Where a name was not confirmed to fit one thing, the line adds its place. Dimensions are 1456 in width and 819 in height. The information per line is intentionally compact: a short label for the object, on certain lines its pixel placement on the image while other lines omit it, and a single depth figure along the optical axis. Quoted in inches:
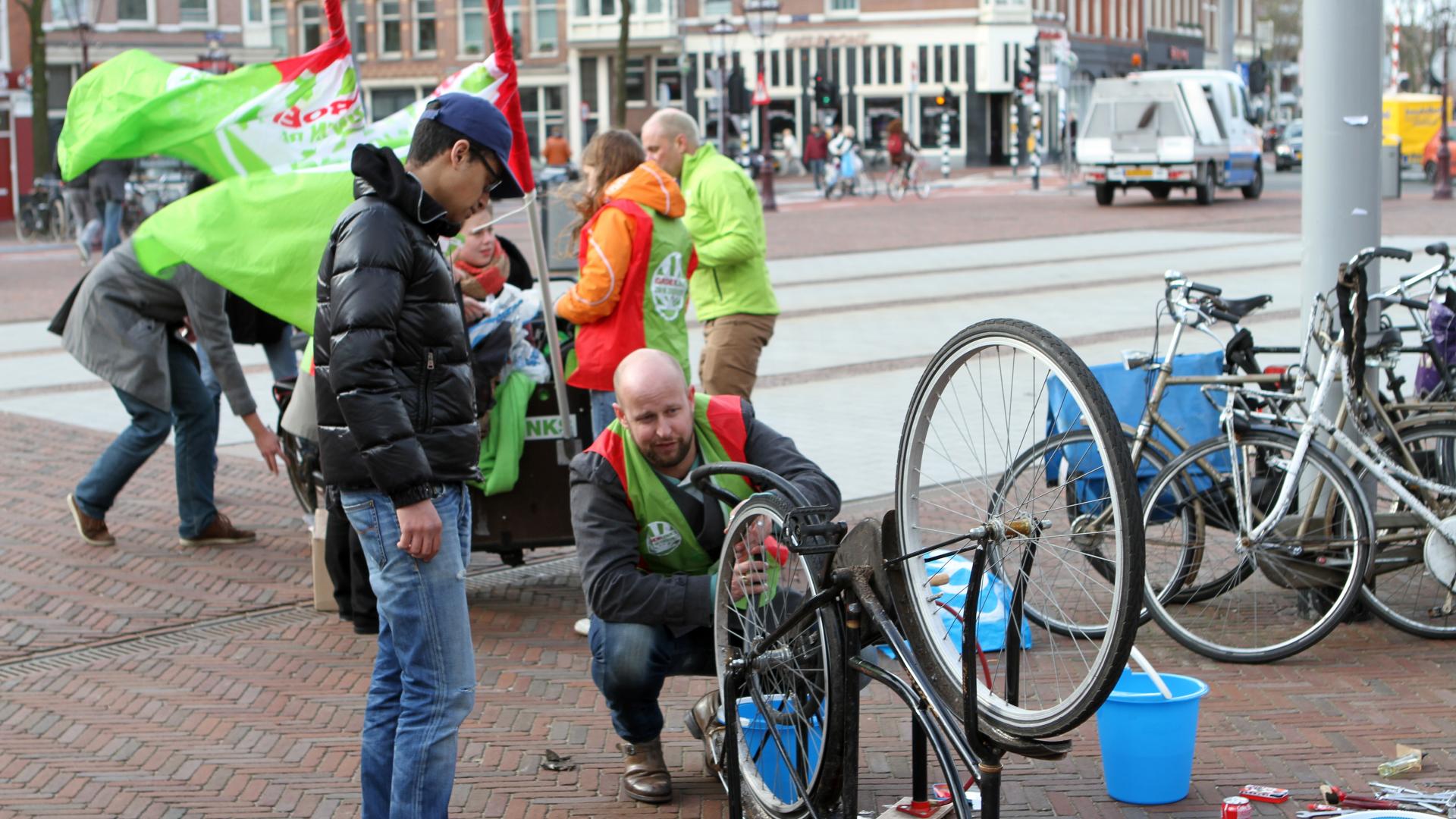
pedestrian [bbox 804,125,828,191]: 1654.8
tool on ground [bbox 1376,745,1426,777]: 158.7
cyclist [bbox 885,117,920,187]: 1478.8
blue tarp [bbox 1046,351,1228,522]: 219.0
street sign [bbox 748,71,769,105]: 1943.9
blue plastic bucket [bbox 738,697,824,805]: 145.4
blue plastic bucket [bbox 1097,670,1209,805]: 153.0
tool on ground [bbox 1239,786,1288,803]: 152.7
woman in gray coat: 254.1
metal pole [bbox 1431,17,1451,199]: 1175.6
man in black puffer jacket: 126.2
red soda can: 148.2
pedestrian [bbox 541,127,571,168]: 1526.8
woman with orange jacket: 225.9
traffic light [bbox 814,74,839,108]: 1929.1
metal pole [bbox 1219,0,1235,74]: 1341.0
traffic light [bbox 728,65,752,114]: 1654.8
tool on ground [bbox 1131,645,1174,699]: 142.6
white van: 1157.1
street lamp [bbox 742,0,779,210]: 1510.8
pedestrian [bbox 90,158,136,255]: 847.7
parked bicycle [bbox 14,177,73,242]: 1137.4
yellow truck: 1690.5
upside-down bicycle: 110.8
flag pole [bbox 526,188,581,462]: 204.7
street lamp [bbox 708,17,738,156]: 1681.8
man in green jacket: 265.7
